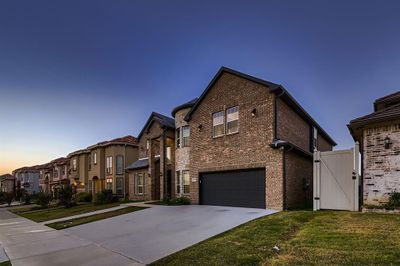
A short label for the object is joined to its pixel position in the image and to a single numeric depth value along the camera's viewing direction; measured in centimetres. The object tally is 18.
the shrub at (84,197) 3241
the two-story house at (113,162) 3153
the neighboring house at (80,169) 3675
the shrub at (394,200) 1009
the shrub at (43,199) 2670
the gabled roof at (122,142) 3175
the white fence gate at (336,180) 1166
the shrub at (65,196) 2597
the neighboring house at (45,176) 5381
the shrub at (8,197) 4088
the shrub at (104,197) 2651
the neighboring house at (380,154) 1054
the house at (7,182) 7426
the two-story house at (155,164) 2247
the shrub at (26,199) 3900
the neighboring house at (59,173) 4588
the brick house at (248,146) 1394
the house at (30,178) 6550
